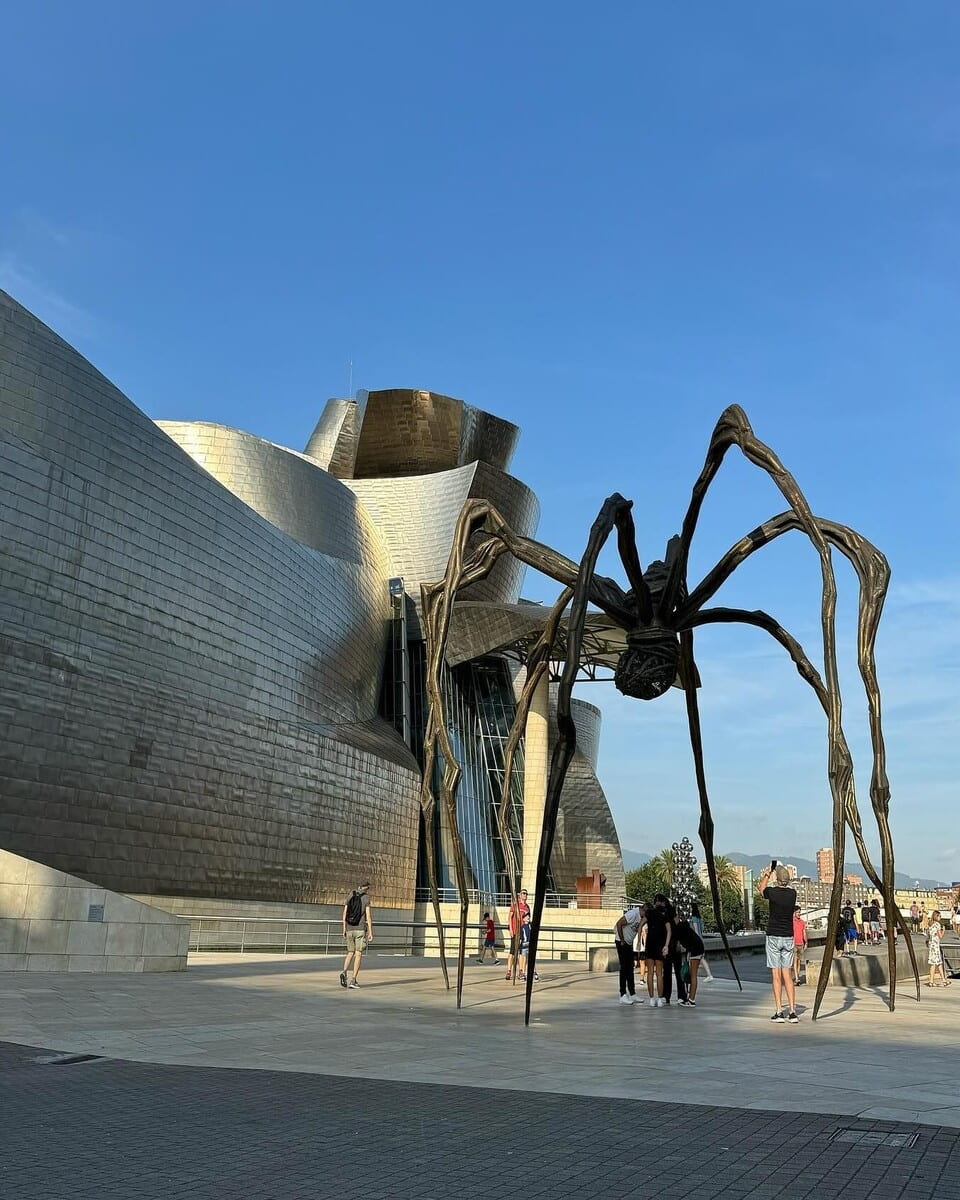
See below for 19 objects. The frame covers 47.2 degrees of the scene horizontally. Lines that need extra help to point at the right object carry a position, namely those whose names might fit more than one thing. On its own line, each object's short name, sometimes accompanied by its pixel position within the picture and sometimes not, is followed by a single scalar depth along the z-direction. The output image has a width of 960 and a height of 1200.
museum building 23.23
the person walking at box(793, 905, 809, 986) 11.01
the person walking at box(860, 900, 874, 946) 39.31
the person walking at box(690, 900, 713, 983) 17.05
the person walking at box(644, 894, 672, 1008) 12.35
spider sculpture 8.70
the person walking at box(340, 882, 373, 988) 14.38
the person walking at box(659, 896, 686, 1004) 12.45
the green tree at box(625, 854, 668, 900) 93.56
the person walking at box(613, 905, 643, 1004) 13.04
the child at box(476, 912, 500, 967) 22.14
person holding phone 10.48
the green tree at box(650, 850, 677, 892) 87.98
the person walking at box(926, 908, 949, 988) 18.02
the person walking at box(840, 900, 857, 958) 27.30
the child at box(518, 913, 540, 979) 16.75
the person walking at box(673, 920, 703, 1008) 12.76
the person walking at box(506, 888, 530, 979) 16.41
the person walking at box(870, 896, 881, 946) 39.28
